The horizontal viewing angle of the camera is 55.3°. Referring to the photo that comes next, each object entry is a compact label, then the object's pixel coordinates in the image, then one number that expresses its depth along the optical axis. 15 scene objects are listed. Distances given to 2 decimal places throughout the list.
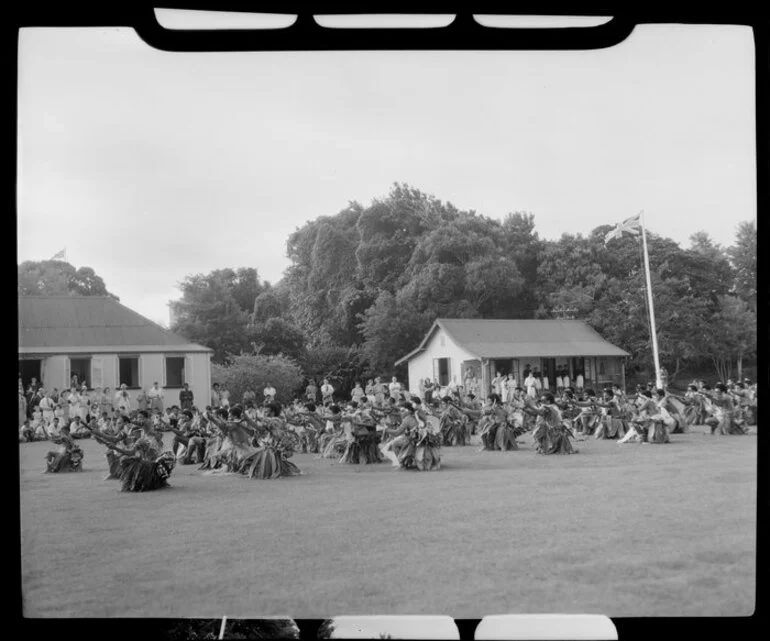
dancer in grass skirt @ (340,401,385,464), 9.39
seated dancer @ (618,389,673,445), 8.44
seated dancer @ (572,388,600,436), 7.76
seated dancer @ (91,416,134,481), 6.78
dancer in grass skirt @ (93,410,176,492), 7.20
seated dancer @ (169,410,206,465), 7.18
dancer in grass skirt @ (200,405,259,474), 7.57
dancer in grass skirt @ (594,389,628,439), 9.57
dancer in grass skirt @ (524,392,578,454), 9.33
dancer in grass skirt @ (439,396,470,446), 7.58
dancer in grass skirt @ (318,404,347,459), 9.35
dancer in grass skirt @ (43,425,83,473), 5.92
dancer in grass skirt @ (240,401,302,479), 8.24
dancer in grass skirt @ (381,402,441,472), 8.90
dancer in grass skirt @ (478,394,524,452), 10.32
